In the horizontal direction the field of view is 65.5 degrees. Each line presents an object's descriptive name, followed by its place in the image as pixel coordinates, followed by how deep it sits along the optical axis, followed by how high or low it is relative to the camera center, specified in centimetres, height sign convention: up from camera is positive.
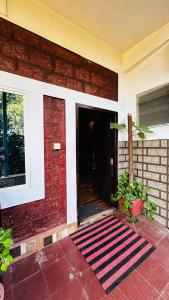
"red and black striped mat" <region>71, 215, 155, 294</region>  139 -132
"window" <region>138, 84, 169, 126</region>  213 +70
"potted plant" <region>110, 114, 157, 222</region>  220 -86
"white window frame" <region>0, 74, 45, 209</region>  162 +1
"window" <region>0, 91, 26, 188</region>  159 +9
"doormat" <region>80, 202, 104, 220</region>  249 -127
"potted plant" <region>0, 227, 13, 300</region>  94 -76
